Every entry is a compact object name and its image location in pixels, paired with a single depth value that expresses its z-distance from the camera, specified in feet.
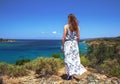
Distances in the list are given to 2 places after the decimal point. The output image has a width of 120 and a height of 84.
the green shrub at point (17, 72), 13.13
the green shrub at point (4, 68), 13.69
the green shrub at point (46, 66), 13.00
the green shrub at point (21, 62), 19.25
